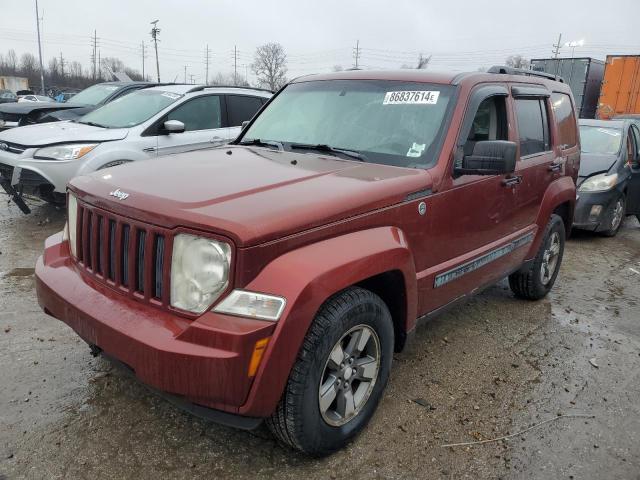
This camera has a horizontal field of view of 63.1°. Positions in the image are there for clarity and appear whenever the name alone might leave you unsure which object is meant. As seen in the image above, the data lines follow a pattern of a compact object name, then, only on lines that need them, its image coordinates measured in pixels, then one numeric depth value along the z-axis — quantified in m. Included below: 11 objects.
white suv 6.04
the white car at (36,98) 28.67
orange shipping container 16.39
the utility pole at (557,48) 60.91
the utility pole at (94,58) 80.34
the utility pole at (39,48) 45.39
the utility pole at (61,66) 81.51
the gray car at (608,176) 7.02
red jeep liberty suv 2.07
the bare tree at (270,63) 74.38
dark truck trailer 17.41
